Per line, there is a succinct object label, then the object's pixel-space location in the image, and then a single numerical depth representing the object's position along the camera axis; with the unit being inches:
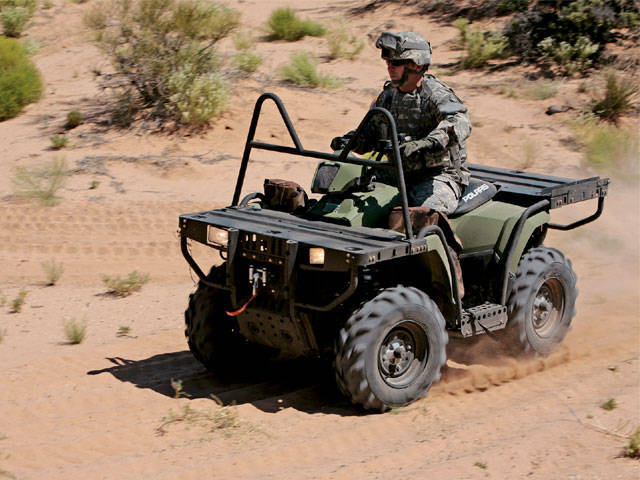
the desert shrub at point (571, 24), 693.3
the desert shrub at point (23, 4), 872.9
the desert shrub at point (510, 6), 792.9
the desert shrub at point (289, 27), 807.1
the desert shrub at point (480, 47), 719.1
